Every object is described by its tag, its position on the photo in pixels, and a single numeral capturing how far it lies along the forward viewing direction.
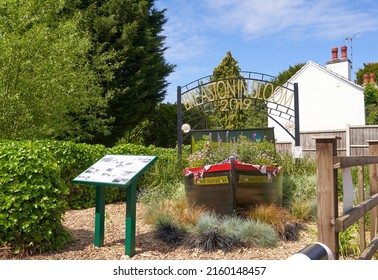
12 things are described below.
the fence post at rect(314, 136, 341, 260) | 2.21
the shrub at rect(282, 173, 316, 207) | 7.14
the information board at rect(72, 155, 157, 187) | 4.63
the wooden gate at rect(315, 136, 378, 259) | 2.20
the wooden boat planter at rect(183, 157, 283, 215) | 5.62
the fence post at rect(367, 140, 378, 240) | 4.49
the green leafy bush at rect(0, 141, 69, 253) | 4.54
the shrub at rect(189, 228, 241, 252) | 4.83
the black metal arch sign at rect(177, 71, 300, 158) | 10.57
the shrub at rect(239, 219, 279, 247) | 4.95
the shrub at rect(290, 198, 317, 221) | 6.53
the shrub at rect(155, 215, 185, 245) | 5.16
